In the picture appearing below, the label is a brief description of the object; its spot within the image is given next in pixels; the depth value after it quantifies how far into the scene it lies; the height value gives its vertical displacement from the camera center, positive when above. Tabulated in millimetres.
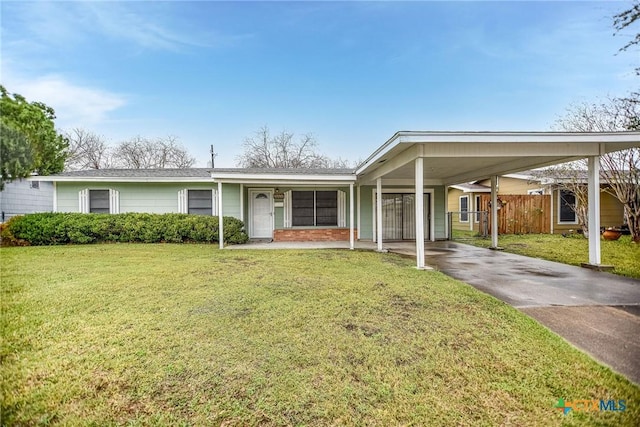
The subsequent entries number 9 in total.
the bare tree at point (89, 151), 24453 +5793
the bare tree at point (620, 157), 11023 +2075
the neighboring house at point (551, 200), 15125 +619
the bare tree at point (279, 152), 28000 +6049
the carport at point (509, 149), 5828 +1362
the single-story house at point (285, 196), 10562 +799
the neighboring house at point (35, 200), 10506 +744
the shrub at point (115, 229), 10297 -395
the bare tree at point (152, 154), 27484 +5993
